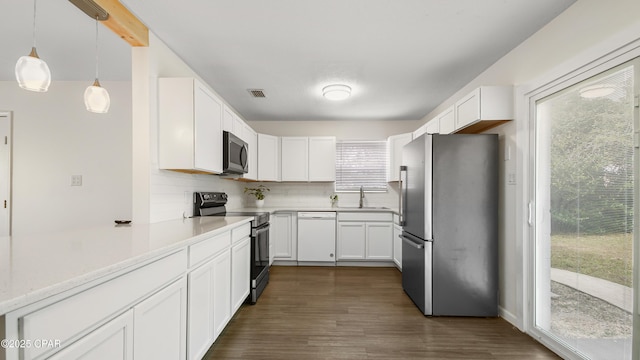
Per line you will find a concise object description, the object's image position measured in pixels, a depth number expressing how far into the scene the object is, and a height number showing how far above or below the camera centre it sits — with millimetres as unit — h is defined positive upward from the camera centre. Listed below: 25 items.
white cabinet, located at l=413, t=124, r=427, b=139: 3965 +775
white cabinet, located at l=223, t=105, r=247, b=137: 3283 +756
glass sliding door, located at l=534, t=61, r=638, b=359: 1704 -187
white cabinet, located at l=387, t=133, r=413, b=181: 4783 +567
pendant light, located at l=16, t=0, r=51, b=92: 1611 +625
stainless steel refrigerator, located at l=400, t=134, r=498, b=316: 2719 -377
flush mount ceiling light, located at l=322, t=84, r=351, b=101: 3506 +1144
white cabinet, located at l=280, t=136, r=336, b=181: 5043 +452
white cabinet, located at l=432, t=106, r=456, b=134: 3144 +728
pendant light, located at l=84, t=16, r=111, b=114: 2072 +614
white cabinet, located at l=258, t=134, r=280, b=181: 4836 +464
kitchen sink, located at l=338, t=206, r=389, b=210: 5238 -392
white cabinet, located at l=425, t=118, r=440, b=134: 3561 +753
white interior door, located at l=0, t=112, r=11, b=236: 3355 +113
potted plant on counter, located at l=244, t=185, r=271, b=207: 5086 -131
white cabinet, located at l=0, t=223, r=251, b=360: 809 -511
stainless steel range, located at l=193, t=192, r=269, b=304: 3066 -530
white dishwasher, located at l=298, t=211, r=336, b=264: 4586 -838
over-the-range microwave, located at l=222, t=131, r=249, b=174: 3156 +353
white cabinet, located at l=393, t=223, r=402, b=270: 4223 -908
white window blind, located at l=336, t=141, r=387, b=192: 5332 +372
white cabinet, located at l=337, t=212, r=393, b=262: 4555 -800
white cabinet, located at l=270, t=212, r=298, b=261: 4625 -891
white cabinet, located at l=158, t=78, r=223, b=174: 2479 +518
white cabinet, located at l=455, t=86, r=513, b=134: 2605 +739
